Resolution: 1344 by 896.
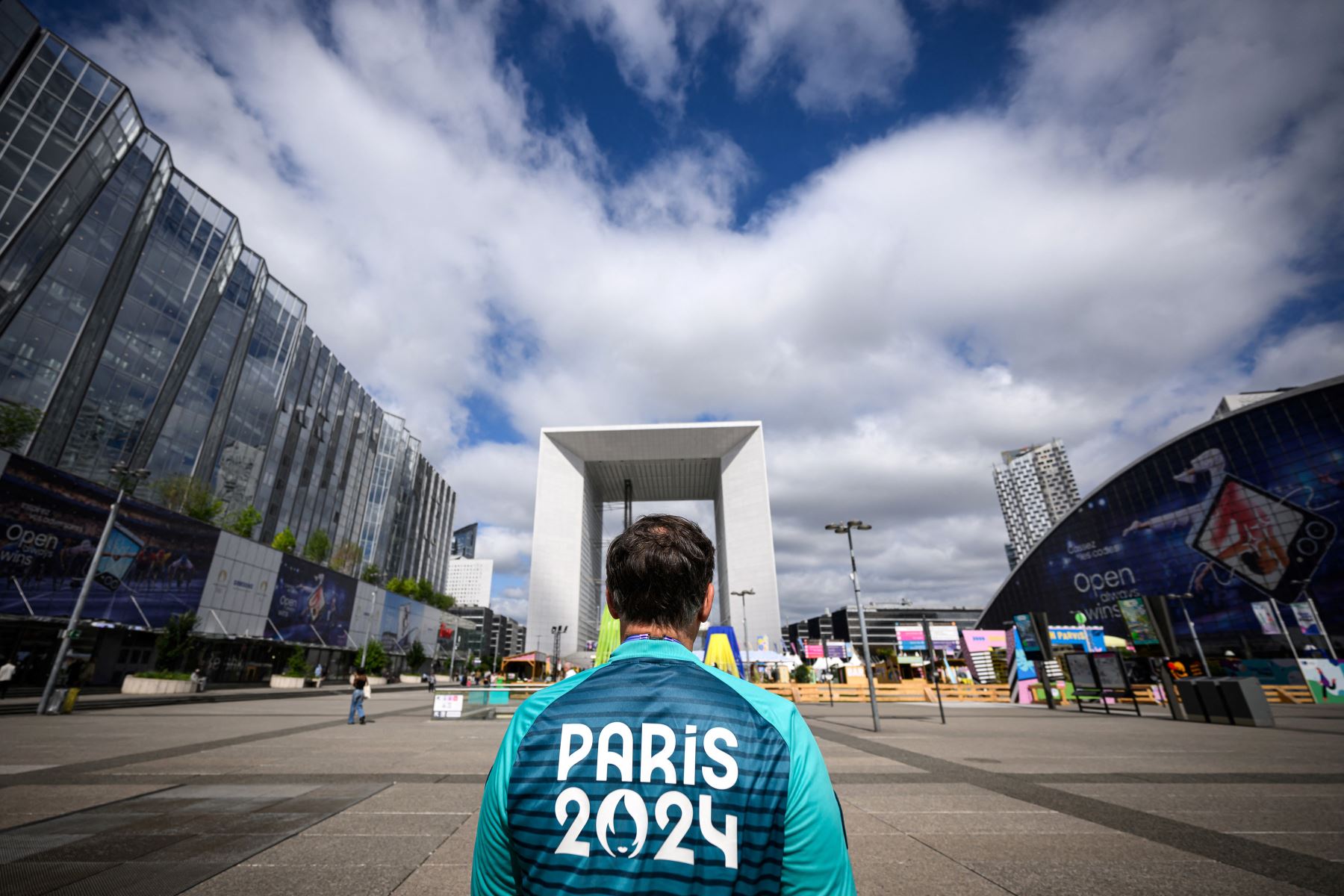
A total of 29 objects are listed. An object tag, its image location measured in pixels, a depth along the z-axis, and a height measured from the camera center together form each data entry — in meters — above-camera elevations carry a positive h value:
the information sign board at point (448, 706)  21.70 -1.16
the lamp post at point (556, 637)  56.65 +3.58
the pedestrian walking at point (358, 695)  17.94 -0.58
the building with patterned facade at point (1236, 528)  56.41 +14.25
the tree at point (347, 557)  66.44 +13.79
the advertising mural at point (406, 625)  63.50 +5.88
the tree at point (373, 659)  53.91 +1.59
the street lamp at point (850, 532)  17.89 +4.44
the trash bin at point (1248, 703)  17.62 -1.35
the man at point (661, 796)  1.28 -0.28
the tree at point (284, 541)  49.62 +11.52
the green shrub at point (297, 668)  43.06 +0.73
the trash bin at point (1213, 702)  18.83 -1.39
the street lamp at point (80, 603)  18.14 +2.56
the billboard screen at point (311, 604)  44.34 +5.94
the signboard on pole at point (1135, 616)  28.35 +2.41
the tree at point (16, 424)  30.12 +13.36
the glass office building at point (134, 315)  32.31 +26.15
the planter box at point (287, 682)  41.47 -0.28
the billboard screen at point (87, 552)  25.08 +6.36
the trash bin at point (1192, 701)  19.50 -1.39
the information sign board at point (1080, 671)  24.20 -0.38
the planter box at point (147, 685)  29.50 -0.25
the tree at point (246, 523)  44.53 +11.77
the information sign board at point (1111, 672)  22.62 -0.43
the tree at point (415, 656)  68.88 +2.18
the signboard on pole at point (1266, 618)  38.62 +2.64
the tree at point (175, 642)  31.48 +2.01
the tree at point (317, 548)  58.72 +12.81
